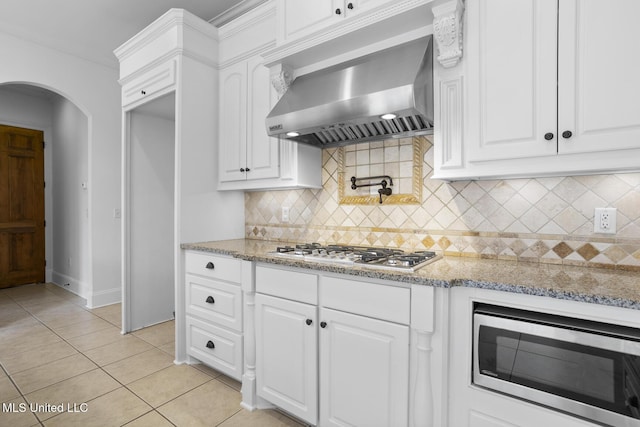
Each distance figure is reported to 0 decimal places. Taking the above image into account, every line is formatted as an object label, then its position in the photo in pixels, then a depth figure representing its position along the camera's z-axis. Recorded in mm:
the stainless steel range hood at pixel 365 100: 1631
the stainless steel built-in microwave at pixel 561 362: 1057
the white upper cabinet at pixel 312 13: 1814
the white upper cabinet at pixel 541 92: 1282
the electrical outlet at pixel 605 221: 1521
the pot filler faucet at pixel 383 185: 2138
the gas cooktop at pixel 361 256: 1525
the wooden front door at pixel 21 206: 4684
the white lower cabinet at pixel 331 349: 1432
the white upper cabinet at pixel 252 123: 2355
